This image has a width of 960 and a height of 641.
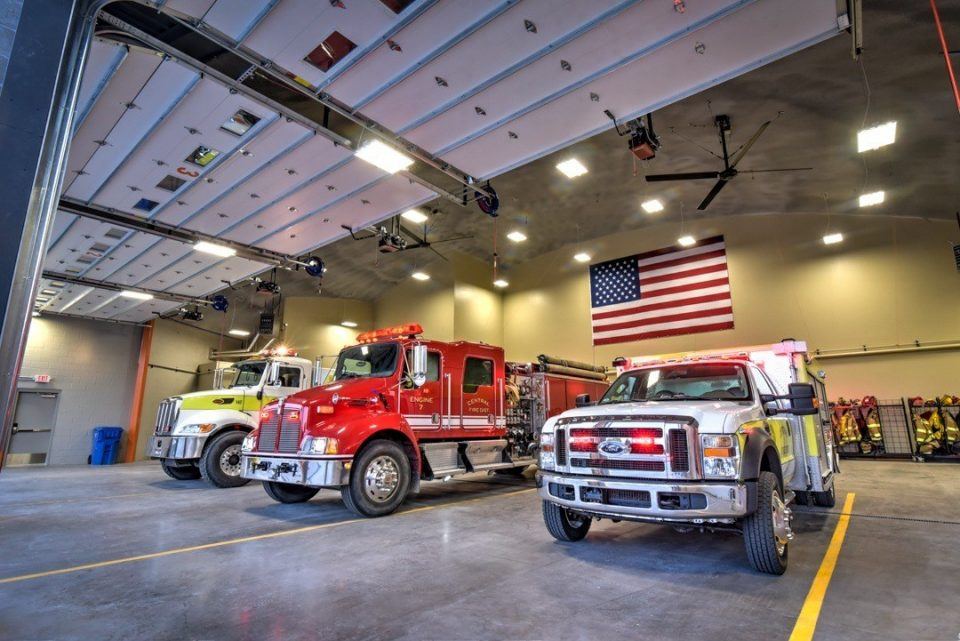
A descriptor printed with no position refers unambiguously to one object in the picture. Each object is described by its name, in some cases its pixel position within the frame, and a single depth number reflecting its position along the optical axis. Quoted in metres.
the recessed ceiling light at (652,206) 13.66
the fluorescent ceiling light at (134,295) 13.94
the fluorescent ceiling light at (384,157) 6.85
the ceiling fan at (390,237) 12.20
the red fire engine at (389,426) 5.92
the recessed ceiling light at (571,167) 9.47
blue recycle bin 16.42
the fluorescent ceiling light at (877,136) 8.71
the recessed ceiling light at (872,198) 12.16
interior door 15.56
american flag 15.58
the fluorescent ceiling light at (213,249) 10.39
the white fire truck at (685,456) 3.53
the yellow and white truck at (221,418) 9.08
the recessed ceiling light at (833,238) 13.95
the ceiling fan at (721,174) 9.31
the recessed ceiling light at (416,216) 12.35
